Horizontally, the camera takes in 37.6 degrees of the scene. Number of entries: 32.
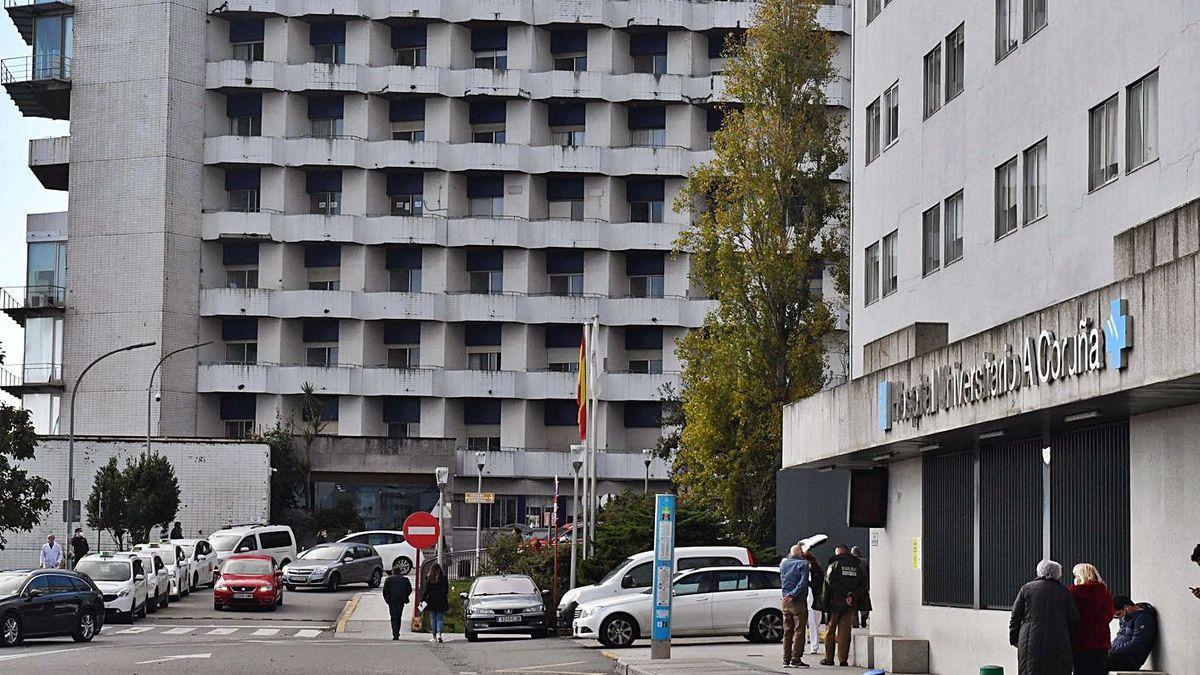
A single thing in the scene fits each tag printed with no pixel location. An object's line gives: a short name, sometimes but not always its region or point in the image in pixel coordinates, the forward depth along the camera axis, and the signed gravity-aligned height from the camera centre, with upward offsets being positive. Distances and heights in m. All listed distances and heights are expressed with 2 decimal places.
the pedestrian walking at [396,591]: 36.47 -2.49
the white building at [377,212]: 80.75 +12.02
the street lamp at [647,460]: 77.75 +0.61
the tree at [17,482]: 46.34 -0.42
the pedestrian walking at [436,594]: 35.72 -2.50
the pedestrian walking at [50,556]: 44.25 -2.26
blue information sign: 27.27 -1.55
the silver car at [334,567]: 54.41 -3.03
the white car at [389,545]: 59.28 -2.52
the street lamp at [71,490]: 52.22 -0.71
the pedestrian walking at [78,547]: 51.72 -2.38
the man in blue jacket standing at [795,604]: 26.72 -1.96
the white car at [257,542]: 57.42 -2.40
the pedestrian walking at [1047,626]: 15.84 -1.33
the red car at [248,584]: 45.72 -3.00
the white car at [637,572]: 35.28 -1.97
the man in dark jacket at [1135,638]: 17.31 -1.57
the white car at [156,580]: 44.19 -2.88
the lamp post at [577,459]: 44.91 +0.36
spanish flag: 41.59 +1.92
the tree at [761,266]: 48.28 +5.73
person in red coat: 16.30 -1.33
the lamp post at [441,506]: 40.88 -0.86
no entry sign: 37.06 -1.22
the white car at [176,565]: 49.06 -2.76
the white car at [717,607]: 33.47 -2.52
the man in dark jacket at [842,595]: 26.36 -1.79
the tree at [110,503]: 64.56 -1.31
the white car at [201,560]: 54.53 -2.88
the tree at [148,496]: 64.25 -1.03
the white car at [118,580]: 40.22 -2.61
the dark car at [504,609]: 36.97 -2.87
